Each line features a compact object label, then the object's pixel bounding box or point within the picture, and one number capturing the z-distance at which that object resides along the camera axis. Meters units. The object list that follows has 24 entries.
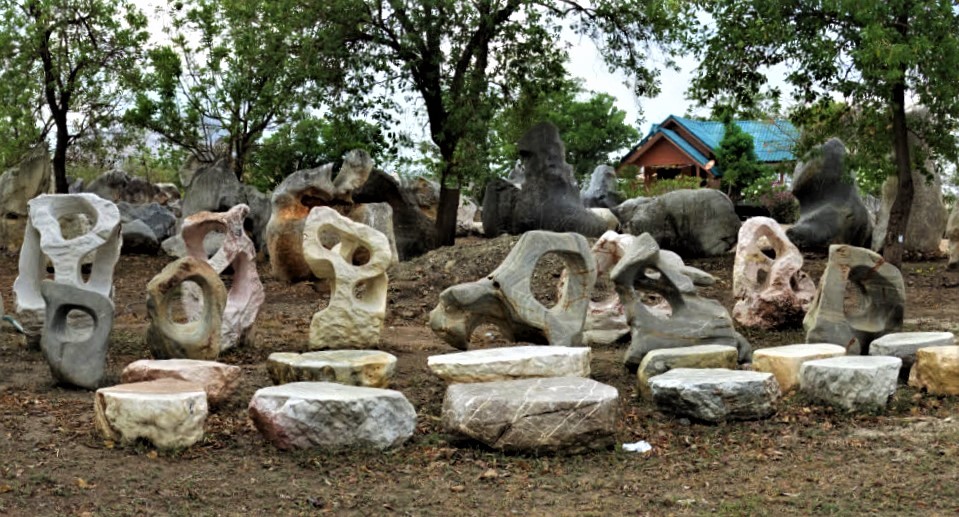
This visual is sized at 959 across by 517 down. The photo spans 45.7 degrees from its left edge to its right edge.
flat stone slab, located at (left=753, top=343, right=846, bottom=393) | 8.60
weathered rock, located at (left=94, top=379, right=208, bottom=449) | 6.72
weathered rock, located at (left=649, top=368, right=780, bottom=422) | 7.61
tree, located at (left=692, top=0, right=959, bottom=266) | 13.52
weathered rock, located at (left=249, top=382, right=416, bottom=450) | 6.81
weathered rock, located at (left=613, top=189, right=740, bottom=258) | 17.52
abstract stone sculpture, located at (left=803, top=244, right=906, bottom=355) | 9.89
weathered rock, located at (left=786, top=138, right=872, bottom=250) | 17.94
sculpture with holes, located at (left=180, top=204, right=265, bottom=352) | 10.45
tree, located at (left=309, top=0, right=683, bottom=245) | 16.62
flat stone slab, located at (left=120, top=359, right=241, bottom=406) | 7.68
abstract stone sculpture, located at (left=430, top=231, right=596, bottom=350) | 9.80
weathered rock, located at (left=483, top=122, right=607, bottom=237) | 18.47
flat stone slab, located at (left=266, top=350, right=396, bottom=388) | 8.03
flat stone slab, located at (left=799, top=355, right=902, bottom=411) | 7.91
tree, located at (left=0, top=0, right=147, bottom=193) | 19.61
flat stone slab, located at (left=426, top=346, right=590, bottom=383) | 8.01
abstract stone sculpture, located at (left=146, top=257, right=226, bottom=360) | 9.24
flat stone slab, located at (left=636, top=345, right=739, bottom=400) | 8.55
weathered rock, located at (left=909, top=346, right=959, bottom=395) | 8.42
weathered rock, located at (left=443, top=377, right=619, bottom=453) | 6.84
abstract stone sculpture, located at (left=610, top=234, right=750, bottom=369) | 9.59
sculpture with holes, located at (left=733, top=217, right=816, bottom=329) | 11.71
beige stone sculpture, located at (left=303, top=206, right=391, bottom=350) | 10.39
